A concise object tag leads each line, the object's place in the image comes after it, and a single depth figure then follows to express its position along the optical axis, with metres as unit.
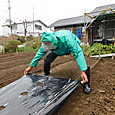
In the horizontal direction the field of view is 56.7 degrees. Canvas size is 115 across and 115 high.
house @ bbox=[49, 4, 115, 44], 9.32
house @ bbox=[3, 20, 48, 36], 24.36
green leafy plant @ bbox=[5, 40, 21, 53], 8.71
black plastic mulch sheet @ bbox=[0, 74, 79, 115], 1.17
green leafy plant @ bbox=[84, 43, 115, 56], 5.71
